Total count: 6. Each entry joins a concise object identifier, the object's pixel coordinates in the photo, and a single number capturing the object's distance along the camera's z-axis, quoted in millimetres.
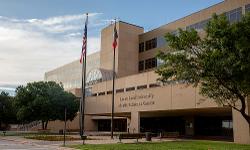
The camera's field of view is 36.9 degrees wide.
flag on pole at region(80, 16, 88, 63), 41875
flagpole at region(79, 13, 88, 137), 43062
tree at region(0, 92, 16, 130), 73500
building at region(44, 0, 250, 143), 43031
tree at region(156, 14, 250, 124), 24375
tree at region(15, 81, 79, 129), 59969
